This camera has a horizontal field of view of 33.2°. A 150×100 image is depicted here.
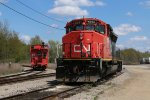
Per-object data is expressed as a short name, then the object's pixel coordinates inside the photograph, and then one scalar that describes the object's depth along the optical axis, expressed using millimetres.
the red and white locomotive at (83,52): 14380
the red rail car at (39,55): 31172
